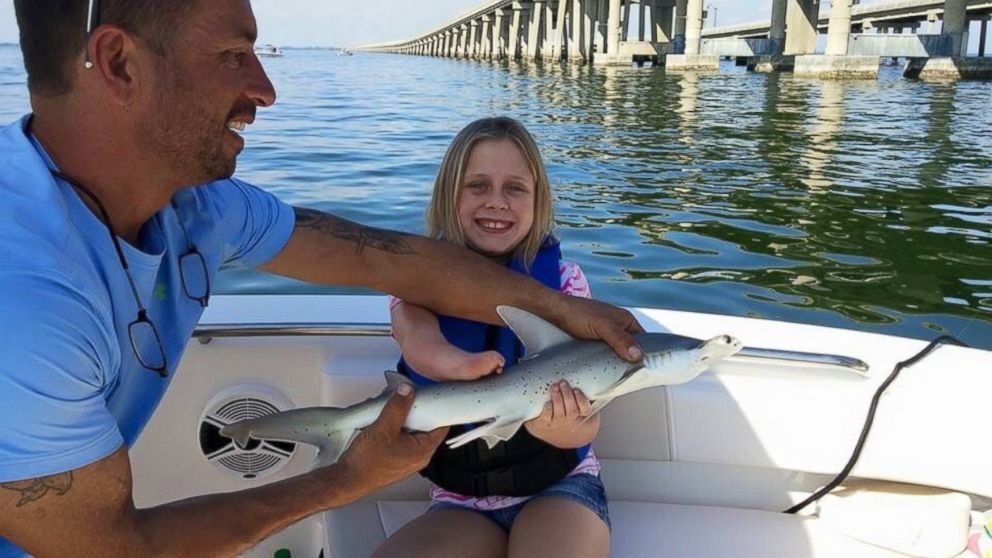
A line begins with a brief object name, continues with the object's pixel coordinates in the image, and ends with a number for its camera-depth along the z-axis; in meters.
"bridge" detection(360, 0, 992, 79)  38.38
